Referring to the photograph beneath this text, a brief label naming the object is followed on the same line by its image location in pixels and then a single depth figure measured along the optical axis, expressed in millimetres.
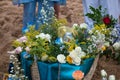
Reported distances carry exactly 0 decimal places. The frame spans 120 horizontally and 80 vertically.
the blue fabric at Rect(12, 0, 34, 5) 3542
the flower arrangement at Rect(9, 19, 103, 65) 2314
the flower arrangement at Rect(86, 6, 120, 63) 2559
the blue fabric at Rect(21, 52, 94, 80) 2324
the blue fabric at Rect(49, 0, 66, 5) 3536
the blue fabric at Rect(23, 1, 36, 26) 3660
